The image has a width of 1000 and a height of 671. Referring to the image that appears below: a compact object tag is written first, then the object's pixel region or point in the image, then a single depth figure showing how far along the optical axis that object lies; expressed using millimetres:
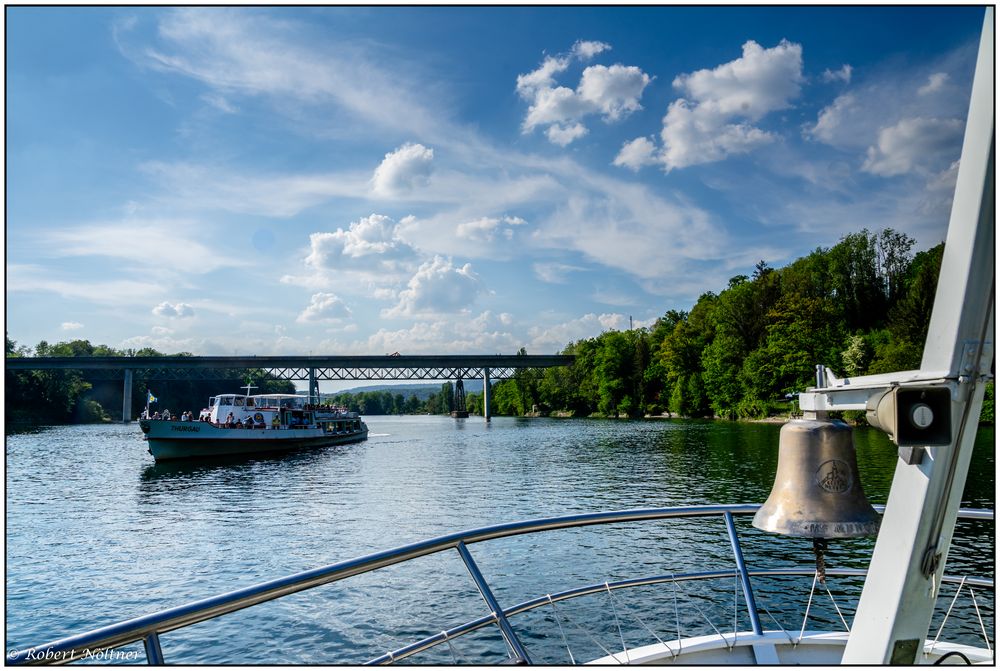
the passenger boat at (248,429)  44469
